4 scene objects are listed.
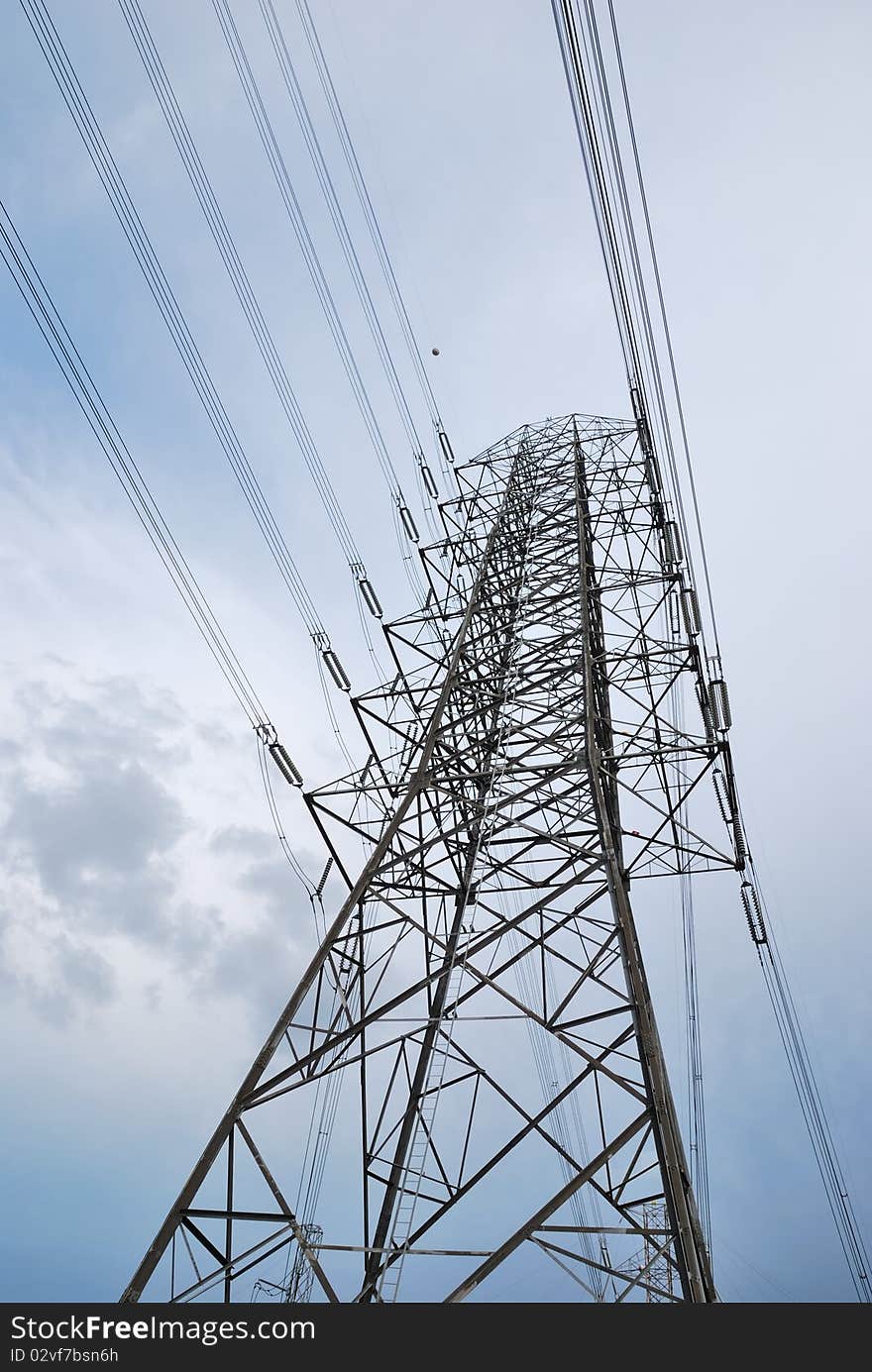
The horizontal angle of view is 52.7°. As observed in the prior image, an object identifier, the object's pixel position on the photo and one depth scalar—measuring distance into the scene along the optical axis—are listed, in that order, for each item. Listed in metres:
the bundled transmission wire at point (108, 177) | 11.09
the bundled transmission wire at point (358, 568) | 14.83
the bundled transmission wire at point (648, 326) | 6.73
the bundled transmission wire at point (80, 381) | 10.23
